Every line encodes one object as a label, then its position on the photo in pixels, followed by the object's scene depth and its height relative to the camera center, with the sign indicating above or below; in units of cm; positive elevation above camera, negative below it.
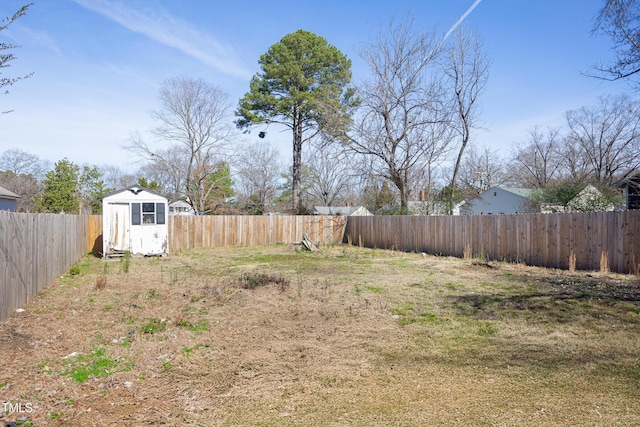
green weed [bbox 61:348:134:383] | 353 -136
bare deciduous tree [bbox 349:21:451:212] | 1862 +490
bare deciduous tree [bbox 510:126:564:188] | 3319 +473
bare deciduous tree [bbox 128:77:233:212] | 2559 +599
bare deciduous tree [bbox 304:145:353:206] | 3666 +301
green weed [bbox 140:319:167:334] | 487 -135
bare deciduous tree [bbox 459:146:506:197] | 3650 +397
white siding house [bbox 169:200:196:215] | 3959 +88
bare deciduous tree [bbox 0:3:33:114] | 435 +180
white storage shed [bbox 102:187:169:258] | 1344 -23
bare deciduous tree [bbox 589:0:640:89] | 660 +321
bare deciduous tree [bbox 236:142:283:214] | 3653 +336
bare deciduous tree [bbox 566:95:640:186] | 2666 +461
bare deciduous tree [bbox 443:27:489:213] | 1884 +599
